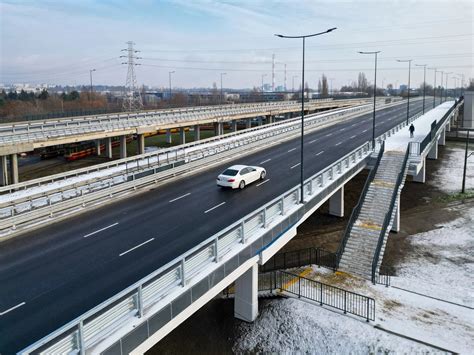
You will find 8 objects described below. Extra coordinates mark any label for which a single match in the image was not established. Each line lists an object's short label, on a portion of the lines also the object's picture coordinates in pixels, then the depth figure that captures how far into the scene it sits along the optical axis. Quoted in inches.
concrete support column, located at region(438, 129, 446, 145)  2780.5
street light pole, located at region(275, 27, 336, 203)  845.5
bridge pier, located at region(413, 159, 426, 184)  1779.8
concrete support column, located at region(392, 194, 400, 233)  1231.7
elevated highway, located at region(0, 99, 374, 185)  1465.3
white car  1029.8
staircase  928.9
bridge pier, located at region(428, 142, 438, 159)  2310.5
